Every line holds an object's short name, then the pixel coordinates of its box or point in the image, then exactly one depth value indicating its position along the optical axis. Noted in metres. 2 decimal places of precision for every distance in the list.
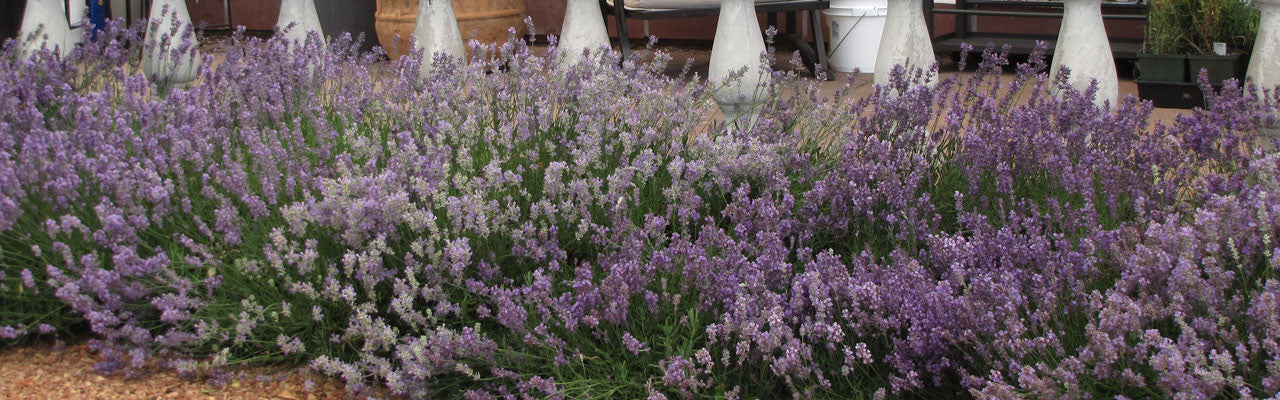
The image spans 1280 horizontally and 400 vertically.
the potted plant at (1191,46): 5.33
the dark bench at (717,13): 6.59
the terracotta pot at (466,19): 7.49
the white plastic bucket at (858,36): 7.01
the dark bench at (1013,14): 6.53
